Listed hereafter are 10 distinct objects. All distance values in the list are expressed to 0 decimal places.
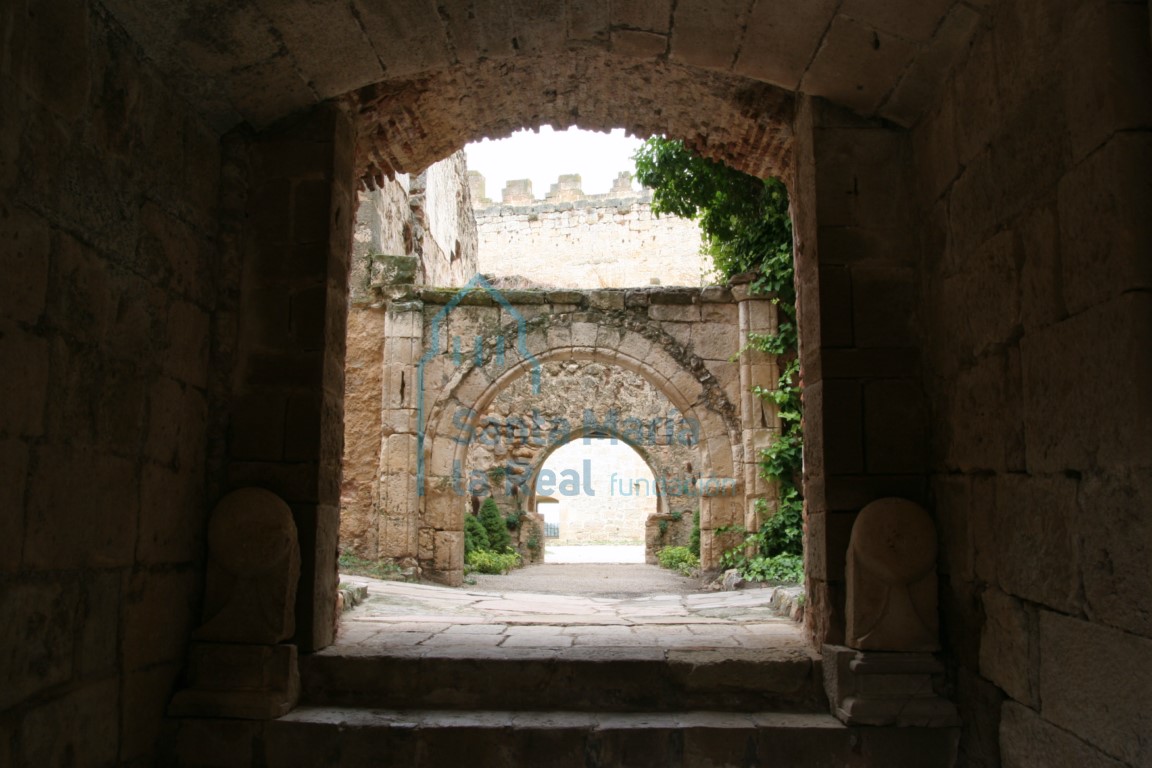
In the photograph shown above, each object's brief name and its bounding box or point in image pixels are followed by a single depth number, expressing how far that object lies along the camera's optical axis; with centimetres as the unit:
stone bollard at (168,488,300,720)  288
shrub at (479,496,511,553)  1286
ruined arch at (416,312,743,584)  891
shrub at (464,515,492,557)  1177
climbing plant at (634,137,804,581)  805
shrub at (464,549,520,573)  1095
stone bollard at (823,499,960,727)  274
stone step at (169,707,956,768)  277
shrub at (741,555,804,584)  764
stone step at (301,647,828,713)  301
